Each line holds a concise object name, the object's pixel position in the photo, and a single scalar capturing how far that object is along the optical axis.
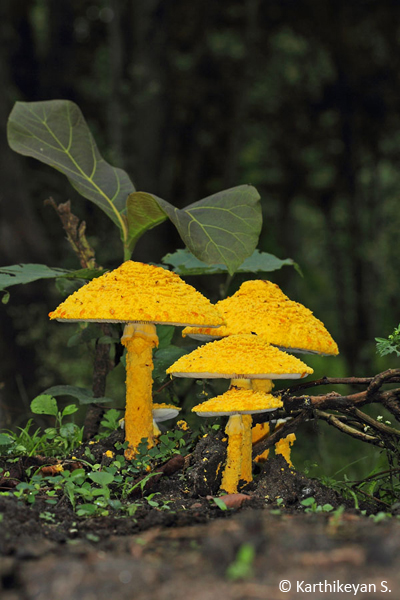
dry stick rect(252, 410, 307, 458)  2.81
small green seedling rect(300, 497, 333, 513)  2.17
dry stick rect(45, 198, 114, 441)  3.58
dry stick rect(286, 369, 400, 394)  2.65
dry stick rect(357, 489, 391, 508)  2.59
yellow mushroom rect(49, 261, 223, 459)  2.54
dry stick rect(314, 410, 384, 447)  2.79
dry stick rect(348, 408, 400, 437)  2.75
